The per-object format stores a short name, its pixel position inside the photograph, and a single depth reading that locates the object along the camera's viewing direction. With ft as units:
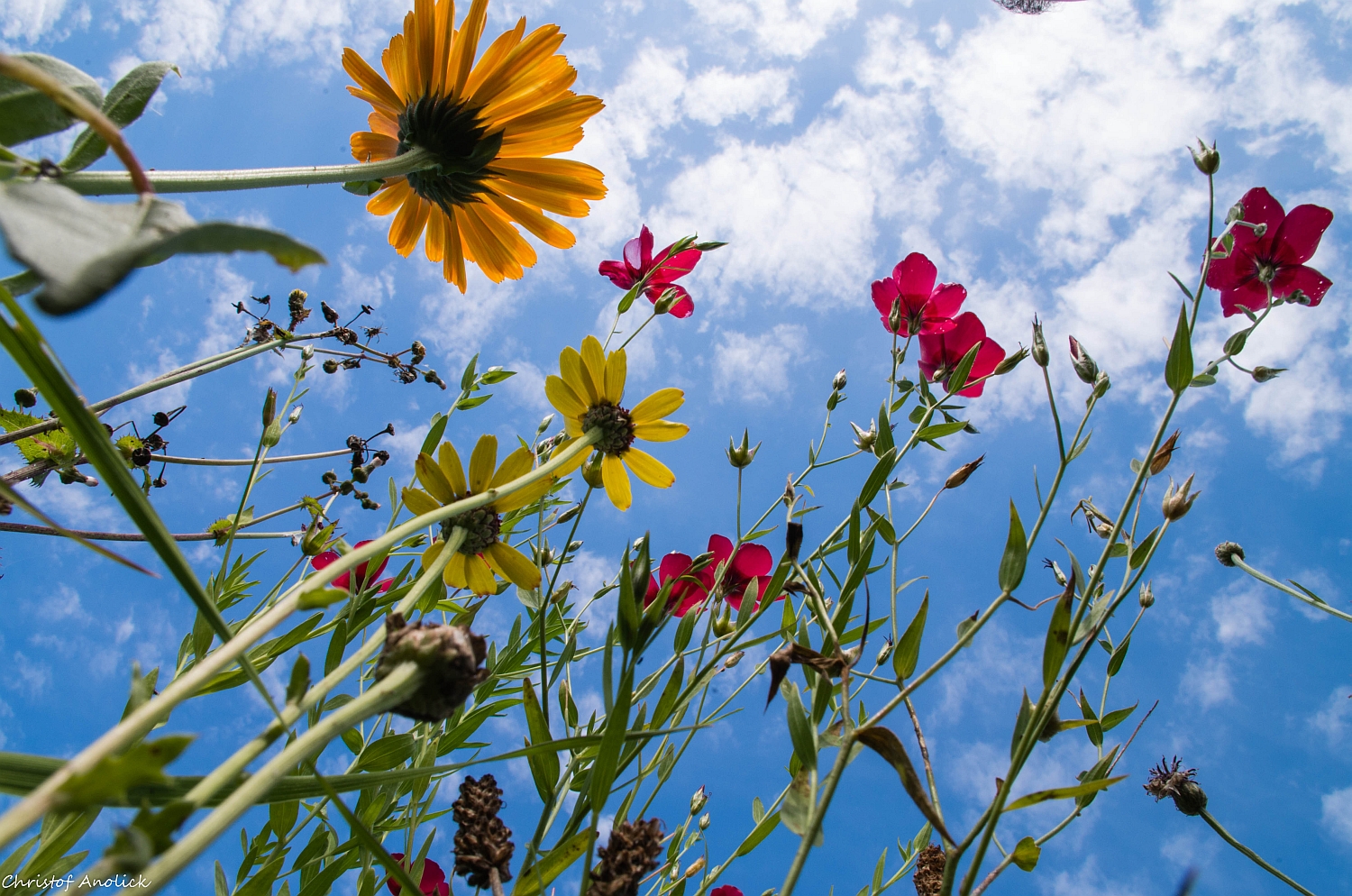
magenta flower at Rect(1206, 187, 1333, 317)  0.70
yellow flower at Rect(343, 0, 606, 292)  0.60
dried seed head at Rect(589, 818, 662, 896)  0.41
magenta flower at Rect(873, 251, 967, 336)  0.81
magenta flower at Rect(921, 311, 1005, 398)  0.75
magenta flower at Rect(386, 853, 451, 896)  0.66
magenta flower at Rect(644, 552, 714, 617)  0.72
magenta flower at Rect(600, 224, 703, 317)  0.80
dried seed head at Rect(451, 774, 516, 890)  0.43
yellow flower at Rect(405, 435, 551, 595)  0.54
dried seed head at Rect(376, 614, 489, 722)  0.33
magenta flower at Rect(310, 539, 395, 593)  0.69
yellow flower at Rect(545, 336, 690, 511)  0.58
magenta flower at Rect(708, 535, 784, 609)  0.76
